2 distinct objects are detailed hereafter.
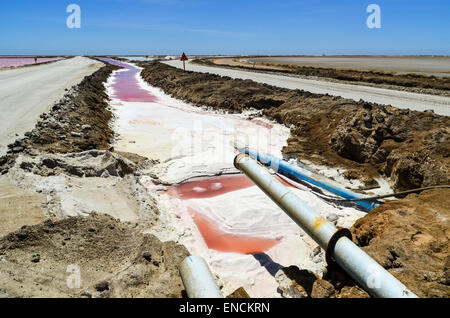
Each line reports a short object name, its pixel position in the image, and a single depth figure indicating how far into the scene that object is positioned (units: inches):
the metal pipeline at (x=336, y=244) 125.0
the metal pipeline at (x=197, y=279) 128.6
